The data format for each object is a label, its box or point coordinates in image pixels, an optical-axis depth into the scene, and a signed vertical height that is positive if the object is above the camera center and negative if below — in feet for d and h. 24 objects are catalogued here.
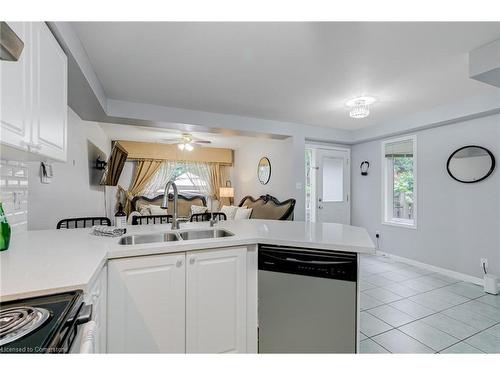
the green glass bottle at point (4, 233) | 4.26 -0.78
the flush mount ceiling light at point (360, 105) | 9.83 +3.51
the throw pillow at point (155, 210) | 18.45 -1.62
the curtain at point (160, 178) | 21.31 +0.95
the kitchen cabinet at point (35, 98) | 3.28 +1.44
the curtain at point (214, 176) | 23.11 +1.21
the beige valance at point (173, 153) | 20.26 +3.17
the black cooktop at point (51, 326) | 1.94 -1.25
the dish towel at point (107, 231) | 5.66 -1.01
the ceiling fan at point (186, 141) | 16.84 +3.32
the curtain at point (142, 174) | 20.83 +1.26
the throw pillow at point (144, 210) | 18.32 -1.64
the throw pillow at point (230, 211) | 17.69 -1.63
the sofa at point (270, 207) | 13.61 -1.14
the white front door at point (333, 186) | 15.80 +0.20
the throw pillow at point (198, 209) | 18.14 -1.52
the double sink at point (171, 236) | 5.91 -1.24
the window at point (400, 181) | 13.02 +0.46
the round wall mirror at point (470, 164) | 9.96 +1.10
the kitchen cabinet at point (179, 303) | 4.44 -2.26
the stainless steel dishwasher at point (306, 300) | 4.76 -2.27
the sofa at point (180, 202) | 19.81 -1.12
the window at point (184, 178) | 21.57 +0.99
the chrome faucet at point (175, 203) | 6.68 -0.39
